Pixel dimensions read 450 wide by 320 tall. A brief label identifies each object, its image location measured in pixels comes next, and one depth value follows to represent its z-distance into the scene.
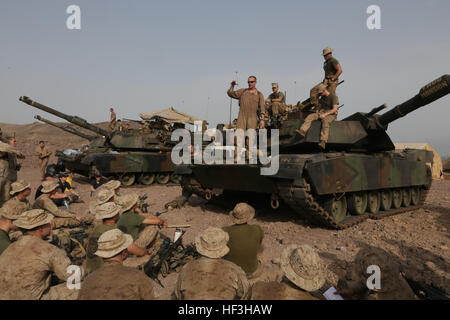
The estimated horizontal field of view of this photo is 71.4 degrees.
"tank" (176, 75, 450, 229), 6.23
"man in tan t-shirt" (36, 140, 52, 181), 13.10
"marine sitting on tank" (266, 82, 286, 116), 8.33
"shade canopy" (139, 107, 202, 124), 16.30
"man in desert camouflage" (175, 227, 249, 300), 2.34
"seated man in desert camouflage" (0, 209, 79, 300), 2.76
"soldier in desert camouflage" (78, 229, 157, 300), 2.11
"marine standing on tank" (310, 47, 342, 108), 7.32
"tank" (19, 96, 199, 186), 12.94
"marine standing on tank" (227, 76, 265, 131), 7.12
